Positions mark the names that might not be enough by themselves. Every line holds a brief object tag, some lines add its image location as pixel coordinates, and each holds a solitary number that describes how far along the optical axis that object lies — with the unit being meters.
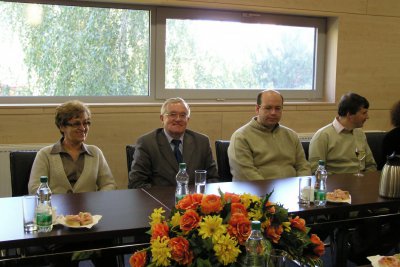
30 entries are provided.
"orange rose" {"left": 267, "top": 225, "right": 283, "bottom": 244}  1.31
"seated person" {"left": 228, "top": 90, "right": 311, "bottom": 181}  3.38
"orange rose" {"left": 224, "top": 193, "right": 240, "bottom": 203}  1.35
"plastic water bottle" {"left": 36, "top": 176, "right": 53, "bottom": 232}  1.94
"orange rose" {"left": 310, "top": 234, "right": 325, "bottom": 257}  1.37
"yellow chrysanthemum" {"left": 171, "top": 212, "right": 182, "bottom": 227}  1.30
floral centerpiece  1.23
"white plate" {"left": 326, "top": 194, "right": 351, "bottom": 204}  2.48
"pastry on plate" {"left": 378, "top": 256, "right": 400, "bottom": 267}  1.72
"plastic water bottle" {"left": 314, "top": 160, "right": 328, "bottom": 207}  2.45
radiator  3.74
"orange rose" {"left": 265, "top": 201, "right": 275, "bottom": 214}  1.35
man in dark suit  3.10
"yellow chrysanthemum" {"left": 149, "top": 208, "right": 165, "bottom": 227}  1.35
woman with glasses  2.89
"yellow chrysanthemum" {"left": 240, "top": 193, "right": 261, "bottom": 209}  1.35
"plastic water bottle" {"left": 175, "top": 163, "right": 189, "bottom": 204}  2.42
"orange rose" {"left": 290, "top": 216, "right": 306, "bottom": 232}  1.38
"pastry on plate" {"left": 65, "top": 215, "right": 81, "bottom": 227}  1.99
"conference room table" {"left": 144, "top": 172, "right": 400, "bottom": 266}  2.41
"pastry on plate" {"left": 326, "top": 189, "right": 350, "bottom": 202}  2.51
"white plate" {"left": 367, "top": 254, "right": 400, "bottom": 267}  1.74
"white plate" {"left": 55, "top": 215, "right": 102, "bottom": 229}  1.98
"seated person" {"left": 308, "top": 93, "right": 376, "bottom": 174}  3.71
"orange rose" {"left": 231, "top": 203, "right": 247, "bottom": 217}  1.31
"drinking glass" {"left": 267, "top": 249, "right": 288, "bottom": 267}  1.15
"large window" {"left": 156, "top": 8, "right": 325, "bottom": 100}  4.45
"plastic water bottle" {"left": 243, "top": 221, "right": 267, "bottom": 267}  1.17
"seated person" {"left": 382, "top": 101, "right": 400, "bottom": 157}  3.70
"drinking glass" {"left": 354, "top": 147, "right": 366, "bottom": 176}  3.39
